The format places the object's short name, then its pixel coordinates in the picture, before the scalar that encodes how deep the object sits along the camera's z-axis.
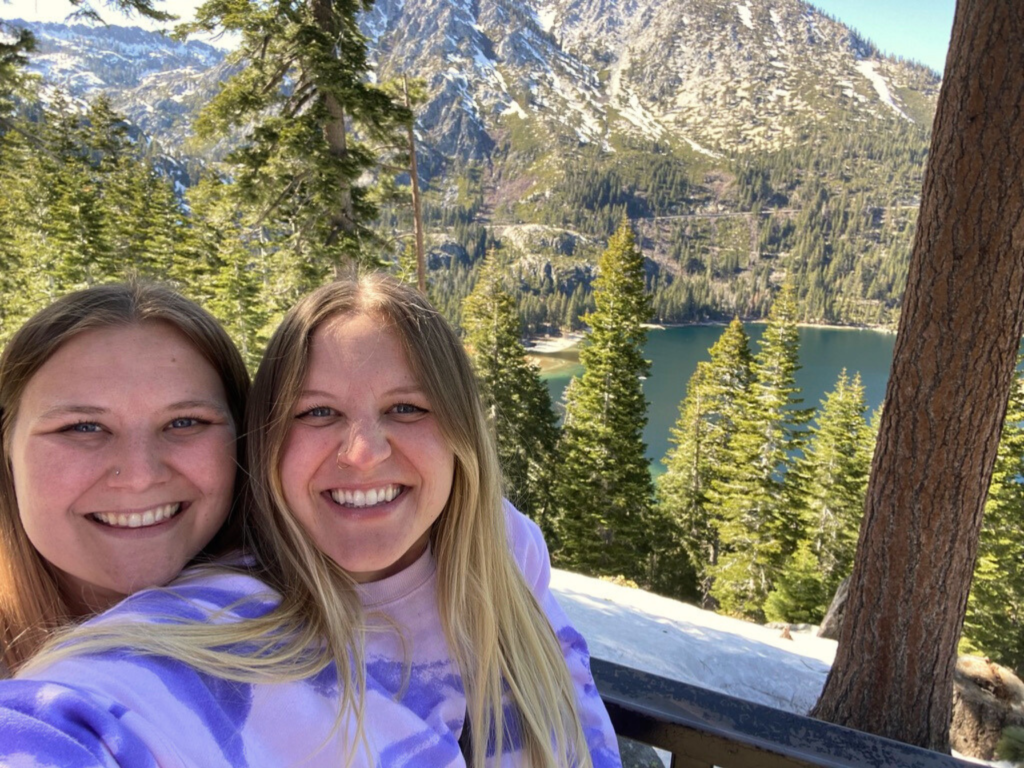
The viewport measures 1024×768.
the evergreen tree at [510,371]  18.00
